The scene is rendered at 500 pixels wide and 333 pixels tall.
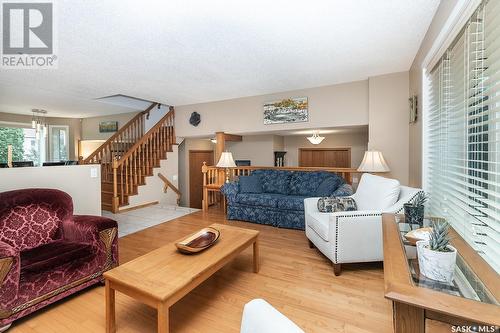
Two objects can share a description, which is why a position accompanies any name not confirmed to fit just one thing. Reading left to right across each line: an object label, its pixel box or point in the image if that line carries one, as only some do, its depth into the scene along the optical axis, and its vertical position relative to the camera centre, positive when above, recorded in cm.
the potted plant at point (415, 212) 175 -34
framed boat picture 457 +104
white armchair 243 -65
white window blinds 123 +21
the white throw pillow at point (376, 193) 251 -31
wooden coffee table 146 -73
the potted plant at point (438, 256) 98 -38
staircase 520 +25
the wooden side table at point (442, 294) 77 -46
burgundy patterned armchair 172 -71
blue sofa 407 -53
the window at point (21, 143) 671 +68
